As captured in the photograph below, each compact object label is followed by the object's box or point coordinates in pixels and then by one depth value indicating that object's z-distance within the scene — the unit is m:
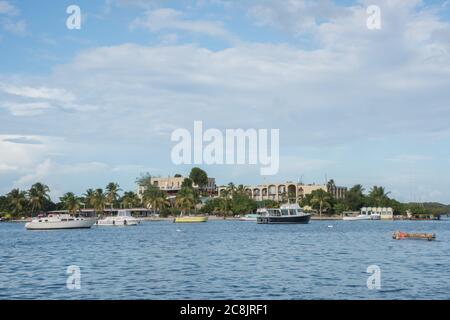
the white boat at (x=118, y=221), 183.12
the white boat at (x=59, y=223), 140.25
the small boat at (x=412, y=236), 93.75
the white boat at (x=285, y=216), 172.12
